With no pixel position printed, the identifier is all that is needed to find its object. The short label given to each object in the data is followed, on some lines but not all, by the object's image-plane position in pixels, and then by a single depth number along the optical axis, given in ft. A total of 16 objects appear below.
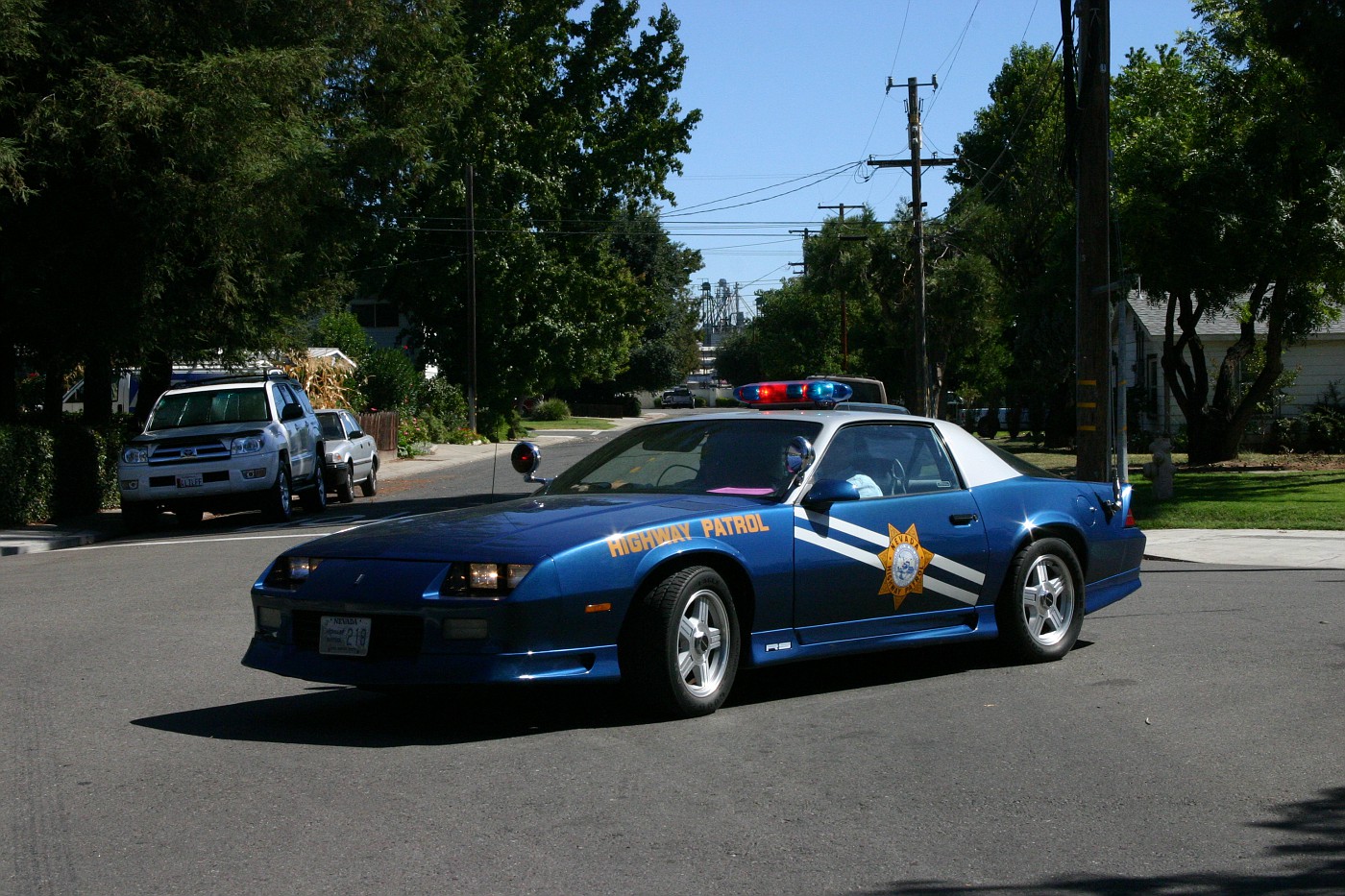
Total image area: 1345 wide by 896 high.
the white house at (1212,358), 114.11
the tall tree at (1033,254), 130.62
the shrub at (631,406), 295.87
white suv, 64.85
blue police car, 20.75
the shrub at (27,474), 65.67
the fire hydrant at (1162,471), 68.54
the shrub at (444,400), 160.97
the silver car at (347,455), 80.64
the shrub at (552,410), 243.60
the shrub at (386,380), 146.20
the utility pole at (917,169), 124.26
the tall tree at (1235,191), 80.02
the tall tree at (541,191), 162.50
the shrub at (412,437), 138.92
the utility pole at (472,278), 152.76
